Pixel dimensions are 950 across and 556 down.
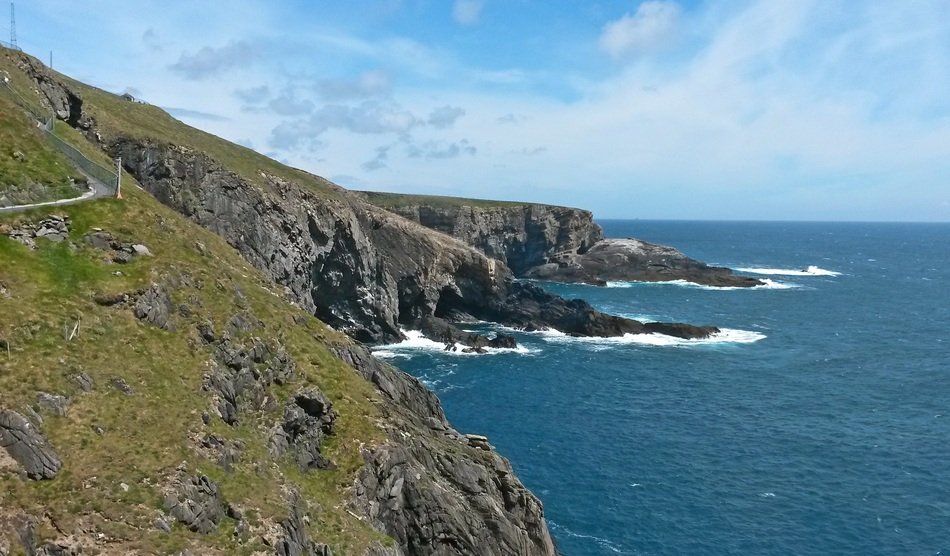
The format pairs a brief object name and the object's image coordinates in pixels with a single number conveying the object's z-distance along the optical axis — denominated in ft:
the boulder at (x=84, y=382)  87.76
